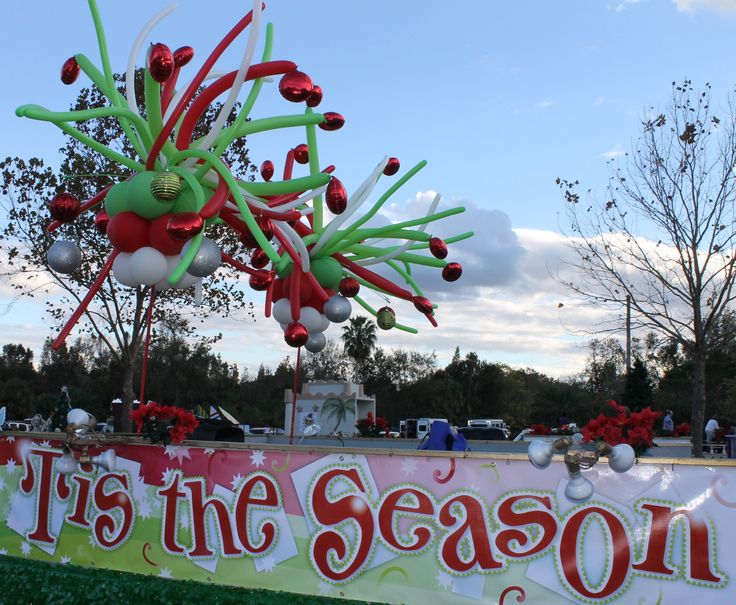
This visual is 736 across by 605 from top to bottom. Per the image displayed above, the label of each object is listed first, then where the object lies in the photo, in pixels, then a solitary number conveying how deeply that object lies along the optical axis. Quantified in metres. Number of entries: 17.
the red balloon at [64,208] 7.05
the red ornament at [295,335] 7.80
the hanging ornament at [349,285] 9.55
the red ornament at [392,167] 8.88
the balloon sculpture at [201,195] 6.31
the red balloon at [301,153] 9.49
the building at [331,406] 25.89
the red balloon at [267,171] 9.68
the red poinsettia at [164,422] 6.72
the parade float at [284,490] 5.16
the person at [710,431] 17.95
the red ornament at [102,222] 8.35
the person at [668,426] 22.74
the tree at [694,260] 12.43
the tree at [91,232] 16.92
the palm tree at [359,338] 57.78
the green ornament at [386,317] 9.73
